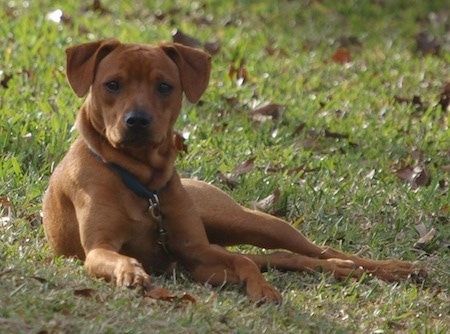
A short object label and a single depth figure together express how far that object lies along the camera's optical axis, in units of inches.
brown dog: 503.8
